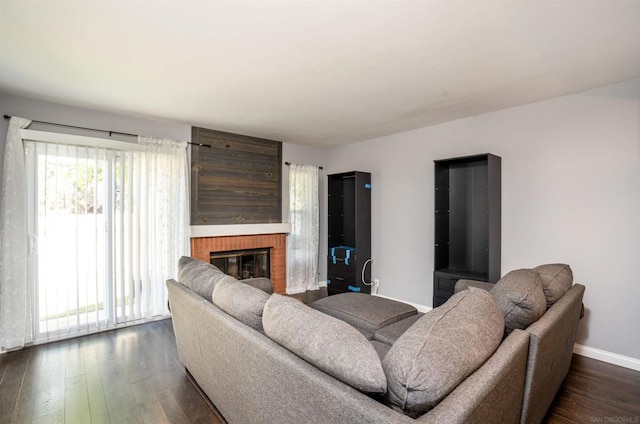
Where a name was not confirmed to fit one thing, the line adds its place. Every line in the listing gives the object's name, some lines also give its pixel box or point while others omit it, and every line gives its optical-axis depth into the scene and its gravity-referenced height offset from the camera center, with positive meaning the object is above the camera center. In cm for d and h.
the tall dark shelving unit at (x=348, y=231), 437 -34
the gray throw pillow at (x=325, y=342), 101 -51
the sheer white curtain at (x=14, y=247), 276 -34
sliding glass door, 296 -28
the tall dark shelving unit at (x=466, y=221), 315 -14
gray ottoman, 236 -85
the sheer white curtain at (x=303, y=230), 491 -34
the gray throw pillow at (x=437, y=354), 96 -51
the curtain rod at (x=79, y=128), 296 +87
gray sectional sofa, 97 -58
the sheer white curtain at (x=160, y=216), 354 -7
